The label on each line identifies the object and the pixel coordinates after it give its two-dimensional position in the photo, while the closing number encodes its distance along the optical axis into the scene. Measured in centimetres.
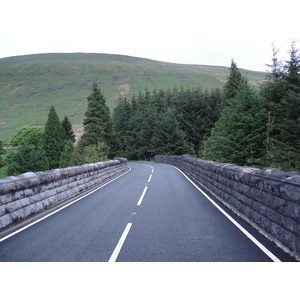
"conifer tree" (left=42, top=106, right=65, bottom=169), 6388
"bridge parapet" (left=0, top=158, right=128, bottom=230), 635
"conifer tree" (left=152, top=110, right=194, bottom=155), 5588
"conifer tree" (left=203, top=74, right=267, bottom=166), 3091
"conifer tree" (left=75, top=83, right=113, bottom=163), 4268
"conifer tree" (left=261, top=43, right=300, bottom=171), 2242
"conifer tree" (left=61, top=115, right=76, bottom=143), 7778
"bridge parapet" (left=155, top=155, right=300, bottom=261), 432
